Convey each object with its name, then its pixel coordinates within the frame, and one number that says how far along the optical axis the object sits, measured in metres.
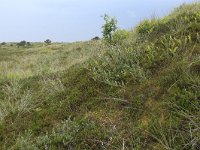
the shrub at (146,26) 5.63
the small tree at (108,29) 6.69
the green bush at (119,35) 6.26
